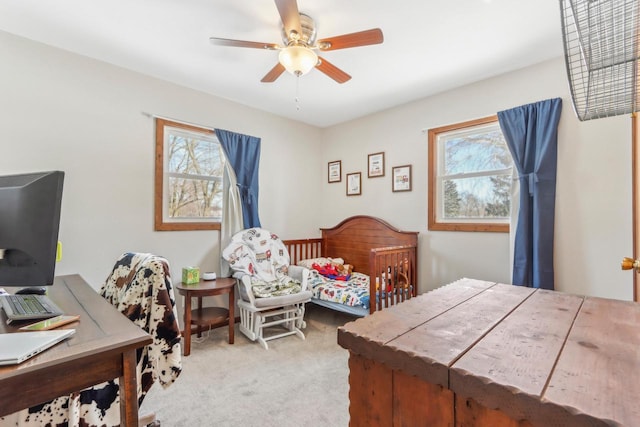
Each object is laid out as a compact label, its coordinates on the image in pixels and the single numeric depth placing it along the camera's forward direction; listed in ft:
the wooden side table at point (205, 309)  8.38
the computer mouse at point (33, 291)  4.77
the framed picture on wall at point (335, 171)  13.62
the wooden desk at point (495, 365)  1.96
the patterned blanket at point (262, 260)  9.83
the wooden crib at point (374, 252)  8.96
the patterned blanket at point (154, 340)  4.01
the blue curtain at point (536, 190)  7.97
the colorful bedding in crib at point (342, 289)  9.18
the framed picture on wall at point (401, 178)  11.16
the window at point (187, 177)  9.61
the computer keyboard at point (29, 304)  3.65
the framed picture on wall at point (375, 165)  12.03
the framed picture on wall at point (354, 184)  12.76
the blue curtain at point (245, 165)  10.83
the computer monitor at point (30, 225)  3.16
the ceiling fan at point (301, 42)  5.68
